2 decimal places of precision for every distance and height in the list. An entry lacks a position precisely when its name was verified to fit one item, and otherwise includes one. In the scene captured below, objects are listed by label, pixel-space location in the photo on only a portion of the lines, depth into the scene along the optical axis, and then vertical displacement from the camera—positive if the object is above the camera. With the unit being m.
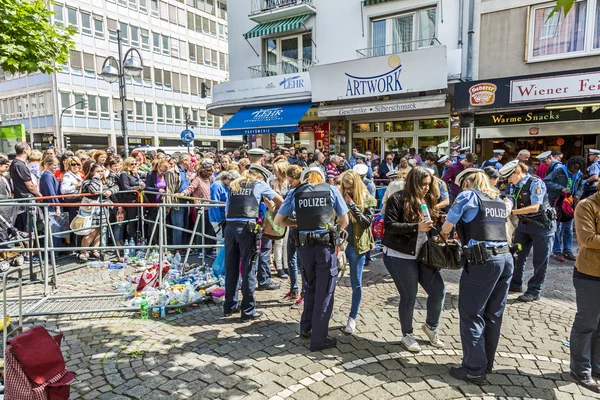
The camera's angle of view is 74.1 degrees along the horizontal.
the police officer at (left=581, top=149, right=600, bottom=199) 7.66 -0.28
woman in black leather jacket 3.86 -0.87
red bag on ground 2.74 -1.44
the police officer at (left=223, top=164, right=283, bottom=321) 4.70 -0.85
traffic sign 16.89 +1.16
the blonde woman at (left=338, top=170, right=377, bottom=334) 4.38 -0.78
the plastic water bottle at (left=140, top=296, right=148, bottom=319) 4.89 -1.80
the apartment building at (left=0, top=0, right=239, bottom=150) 36.31 +8.38
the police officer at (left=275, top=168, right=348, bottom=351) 3.95 -0.77
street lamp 11.88 +2.81
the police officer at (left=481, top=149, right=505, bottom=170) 9.03 -0.01
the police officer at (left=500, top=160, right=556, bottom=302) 5.27 -0.75
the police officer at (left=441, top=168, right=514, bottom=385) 3.37 -0.96
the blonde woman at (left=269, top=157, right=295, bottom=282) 5.91 -0.49
